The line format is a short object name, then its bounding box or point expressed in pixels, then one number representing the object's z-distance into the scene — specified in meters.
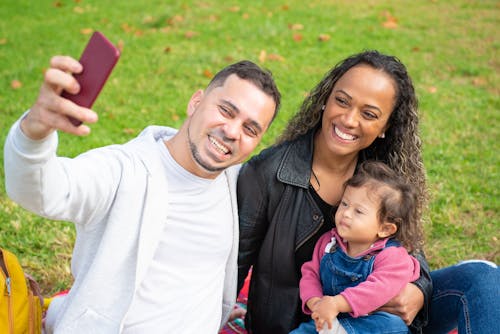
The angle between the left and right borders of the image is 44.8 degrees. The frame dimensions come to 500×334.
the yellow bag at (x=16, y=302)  2.48
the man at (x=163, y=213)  2.29
